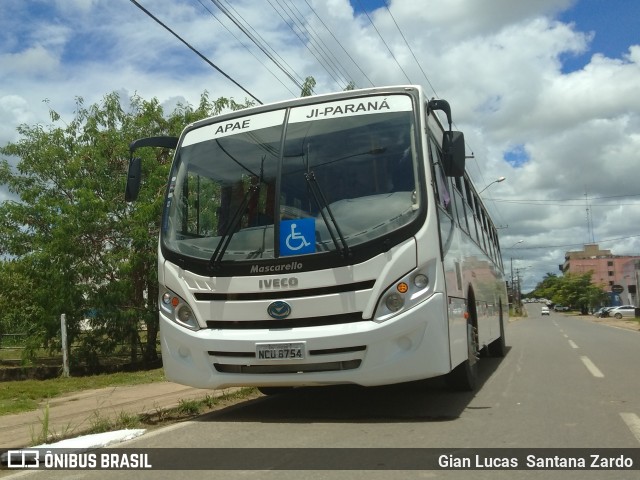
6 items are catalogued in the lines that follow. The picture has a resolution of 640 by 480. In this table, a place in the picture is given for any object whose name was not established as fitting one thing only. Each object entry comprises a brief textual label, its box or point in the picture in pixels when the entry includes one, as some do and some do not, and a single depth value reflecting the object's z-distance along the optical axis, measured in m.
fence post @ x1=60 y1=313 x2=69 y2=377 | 14.06
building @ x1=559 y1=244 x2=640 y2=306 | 142.86
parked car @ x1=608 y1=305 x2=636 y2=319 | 71.25
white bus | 5.95
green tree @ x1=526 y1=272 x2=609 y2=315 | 102.00
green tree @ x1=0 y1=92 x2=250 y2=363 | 14.98
